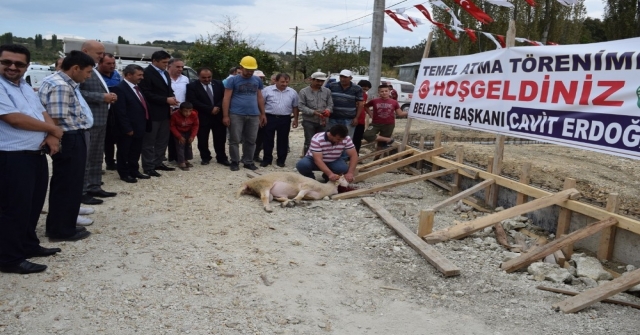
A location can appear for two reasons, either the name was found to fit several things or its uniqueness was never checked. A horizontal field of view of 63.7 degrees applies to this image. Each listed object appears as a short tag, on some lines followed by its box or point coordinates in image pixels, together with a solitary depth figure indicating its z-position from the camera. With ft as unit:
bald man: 18.94
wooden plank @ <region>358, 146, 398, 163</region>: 28.73
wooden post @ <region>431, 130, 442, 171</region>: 26.94
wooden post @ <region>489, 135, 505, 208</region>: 21.38
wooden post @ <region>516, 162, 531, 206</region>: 19.62
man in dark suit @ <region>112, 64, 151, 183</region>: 21.40
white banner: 15.72
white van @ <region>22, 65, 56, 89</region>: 62.13
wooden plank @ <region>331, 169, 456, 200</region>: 21.74
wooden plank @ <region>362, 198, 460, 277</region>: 13.88
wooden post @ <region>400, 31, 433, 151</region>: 26.89
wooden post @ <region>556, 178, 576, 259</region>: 17.35
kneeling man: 22.54
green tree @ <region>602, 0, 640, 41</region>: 71.67
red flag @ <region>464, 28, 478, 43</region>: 28.86
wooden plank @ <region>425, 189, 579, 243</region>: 16.42
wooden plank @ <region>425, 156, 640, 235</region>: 15.24
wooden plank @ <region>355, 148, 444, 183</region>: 24.62
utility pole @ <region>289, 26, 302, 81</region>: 121.99
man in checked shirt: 14.06
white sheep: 20.47
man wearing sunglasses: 11.77
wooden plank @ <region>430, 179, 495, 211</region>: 18.84
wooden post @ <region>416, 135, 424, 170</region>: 28.66
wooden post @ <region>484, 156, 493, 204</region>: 21.80
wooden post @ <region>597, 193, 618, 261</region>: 15.79
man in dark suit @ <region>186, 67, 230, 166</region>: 26.25
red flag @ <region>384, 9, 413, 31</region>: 32.09
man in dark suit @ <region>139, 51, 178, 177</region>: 23.45
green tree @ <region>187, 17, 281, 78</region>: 81.82
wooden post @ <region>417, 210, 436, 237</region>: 16.48
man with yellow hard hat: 25.93
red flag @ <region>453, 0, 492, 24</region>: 25.09
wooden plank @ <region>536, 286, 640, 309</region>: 12.64
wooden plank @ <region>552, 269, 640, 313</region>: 11.94
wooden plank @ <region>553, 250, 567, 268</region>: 15.51
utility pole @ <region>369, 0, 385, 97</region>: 34.63
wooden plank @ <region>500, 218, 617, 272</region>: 14.58
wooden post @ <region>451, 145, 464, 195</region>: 23.90
